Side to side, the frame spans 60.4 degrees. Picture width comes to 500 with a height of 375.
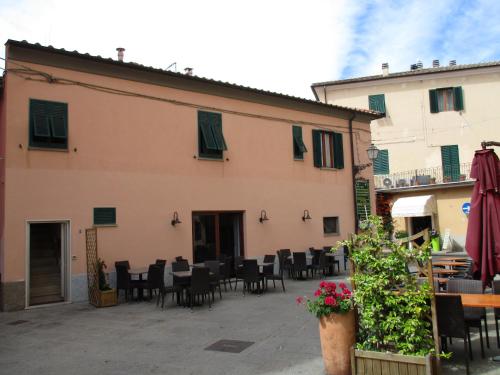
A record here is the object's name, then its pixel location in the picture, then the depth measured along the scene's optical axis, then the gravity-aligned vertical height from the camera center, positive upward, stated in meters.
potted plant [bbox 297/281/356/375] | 4.89 -1.18
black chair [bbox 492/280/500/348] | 6.19 -0.93
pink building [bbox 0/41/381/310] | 10.05 +1.84
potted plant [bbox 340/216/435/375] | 4.54 -0.91
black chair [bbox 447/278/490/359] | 5.55 -1.01
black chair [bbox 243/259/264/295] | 11.02 -1.06
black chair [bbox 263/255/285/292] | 11.27 -1.16
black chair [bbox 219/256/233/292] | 11.92 -1.09
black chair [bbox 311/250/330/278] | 13.47 -1.05
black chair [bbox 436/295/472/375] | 4.90 -1.09
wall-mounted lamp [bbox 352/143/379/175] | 17.47 +2.41
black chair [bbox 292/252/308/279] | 13.07 -1.01
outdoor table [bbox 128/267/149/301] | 10.26 -0.88
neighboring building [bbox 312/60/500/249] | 25.19 +6.07
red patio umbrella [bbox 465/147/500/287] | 5.71 +0.04
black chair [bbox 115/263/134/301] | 10.35 -1.07
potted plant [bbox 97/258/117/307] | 9.88 -1.29
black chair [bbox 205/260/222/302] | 10.24 -1.01
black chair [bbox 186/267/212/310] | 9.37 -1.10
